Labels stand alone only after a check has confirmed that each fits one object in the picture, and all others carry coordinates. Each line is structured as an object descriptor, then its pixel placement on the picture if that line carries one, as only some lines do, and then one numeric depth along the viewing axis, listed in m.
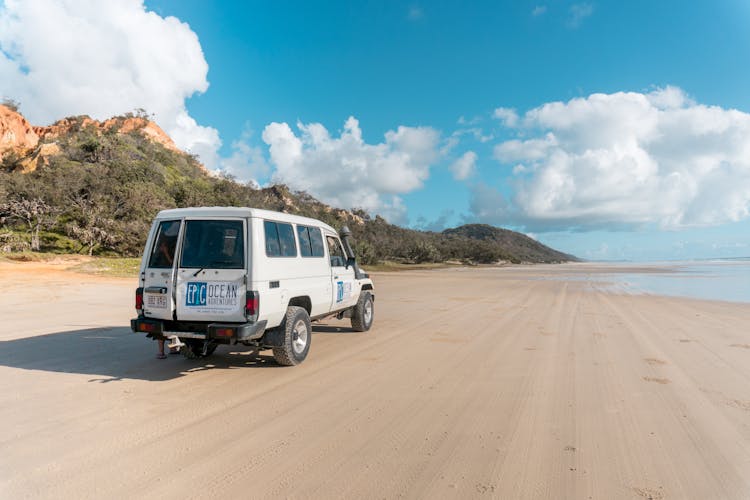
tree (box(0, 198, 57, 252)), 32.34
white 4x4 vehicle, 5.79
